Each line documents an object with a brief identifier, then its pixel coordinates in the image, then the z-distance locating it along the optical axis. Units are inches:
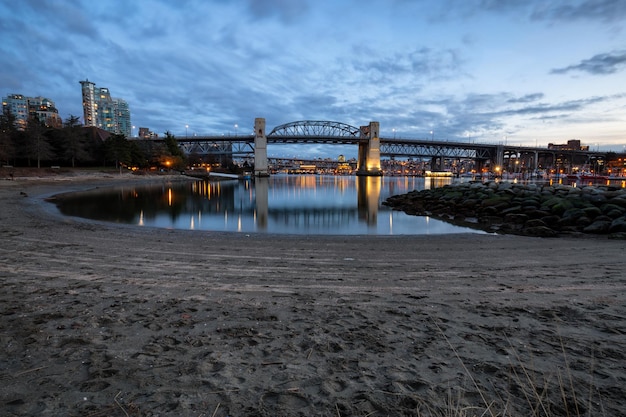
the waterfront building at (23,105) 7231.3
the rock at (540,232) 527.2
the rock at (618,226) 515.5
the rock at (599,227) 530.8
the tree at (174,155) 3774.6
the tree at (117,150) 2824.8
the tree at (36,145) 2262.6
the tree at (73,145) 2546.8
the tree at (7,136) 2016.5
